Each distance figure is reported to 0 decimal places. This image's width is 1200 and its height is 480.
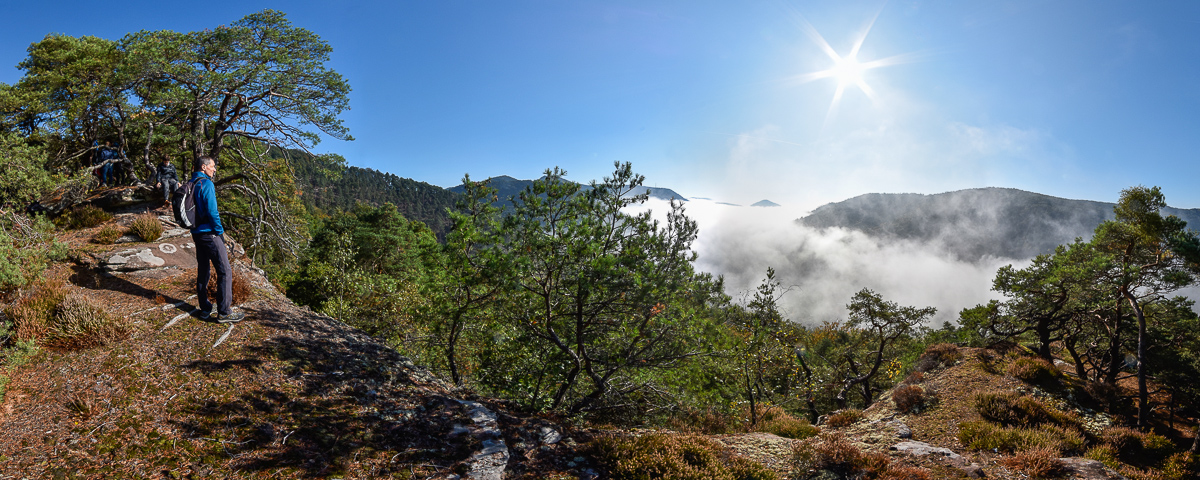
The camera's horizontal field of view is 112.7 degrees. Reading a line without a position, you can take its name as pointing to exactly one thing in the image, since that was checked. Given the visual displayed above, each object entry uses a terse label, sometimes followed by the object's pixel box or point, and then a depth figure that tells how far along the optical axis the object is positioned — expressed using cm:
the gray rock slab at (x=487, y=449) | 522
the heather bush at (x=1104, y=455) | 877
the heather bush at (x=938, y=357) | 1691
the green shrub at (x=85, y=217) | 1043
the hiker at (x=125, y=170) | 1331
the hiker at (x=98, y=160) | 1347
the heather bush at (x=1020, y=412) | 1030
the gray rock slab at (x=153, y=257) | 812
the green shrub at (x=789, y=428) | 944
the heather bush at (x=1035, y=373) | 1401
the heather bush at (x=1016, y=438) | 838
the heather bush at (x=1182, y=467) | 909
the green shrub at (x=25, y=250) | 614
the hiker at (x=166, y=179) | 1266
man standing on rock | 632
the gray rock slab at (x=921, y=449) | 787
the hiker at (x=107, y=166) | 1355
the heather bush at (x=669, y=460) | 566
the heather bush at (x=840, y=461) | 654
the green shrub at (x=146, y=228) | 970
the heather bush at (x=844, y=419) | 1119
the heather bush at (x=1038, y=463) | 738
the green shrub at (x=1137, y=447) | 1001
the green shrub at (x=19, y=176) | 764
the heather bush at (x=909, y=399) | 1222
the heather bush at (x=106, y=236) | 917
